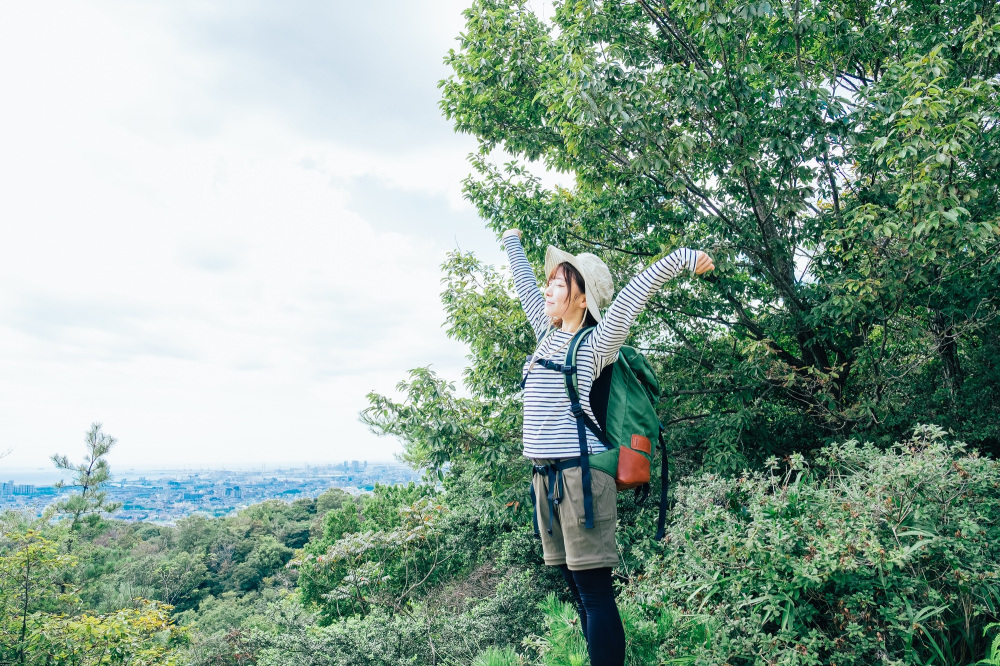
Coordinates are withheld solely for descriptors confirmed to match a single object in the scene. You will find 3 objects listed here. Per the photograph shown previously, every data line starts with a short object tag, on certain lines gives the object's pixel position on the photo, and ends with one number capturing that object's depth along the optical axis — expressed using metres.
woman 2.14
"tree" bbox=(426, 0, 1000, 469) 3.92
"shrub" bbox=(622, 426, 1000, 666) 2.29
